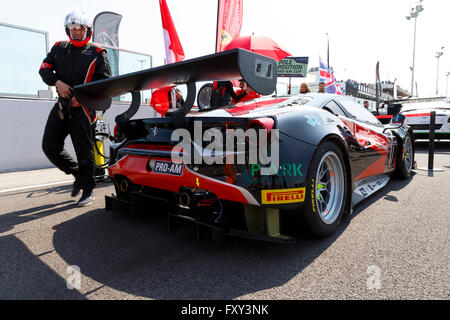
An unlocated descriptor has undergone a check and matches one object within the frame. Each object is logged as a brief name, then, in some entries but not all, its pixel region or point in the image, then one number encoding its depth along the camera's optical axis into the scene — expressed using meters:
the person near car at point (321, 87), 8.18
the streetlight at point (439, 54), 48.25
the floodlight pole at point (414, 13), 28.78
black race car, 1.85
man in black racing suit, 3.16
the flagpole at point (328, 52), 26.34
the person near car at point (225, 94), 4.73
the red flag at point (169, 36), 7.59
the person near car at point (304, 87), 5.06
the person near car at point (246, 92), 4.55
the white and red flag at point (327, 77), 11.08
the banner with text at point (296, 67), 15.43
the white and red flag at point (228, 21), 8.09
